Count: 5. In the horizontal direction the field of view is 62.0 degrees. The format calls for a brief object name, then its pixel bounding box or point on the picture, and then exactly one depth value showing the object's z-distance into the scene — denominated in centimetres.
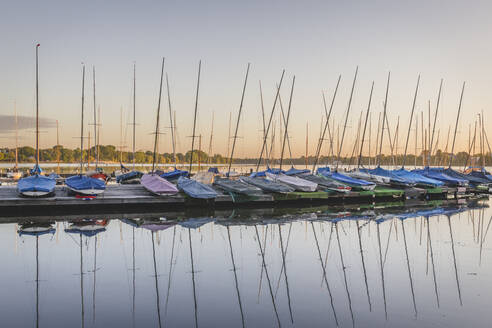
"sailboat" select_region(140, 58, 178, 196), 2592
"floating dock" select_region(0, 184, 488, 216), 2331
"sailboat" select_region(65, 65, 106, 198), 2397
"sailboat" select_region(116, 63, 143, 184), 4125
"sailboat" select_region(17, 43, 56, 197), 2275
